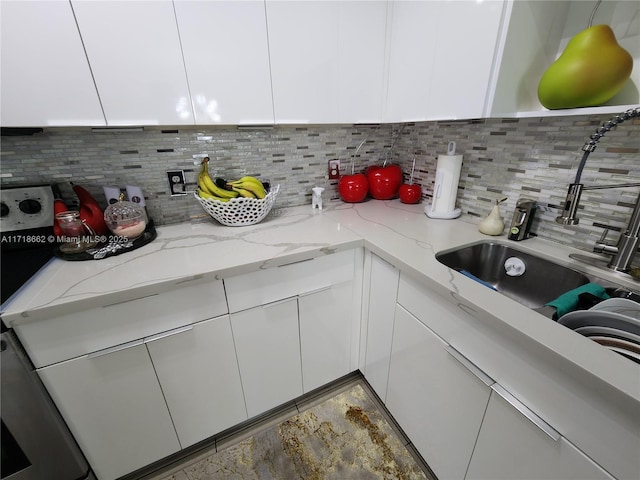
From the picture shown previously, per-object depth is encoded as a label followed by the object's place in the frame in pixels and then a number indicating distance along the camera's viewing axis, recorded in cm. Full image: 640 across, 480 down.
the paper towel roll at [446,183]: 122
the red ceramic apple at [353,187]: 154
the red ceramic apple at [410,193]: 152
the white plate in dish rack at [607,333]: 58
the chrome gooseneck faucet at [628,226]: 78
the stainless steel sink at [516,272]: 95
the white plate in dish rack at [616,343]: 56
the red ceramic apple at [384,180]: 158
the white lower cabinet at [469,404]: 61
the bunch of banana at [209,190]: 118
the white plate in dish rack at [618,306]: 70
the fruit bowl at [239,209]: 117
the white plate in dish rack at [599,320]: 61
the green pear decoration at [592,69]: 72
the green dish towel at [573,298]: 75
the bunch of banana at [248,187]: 120
